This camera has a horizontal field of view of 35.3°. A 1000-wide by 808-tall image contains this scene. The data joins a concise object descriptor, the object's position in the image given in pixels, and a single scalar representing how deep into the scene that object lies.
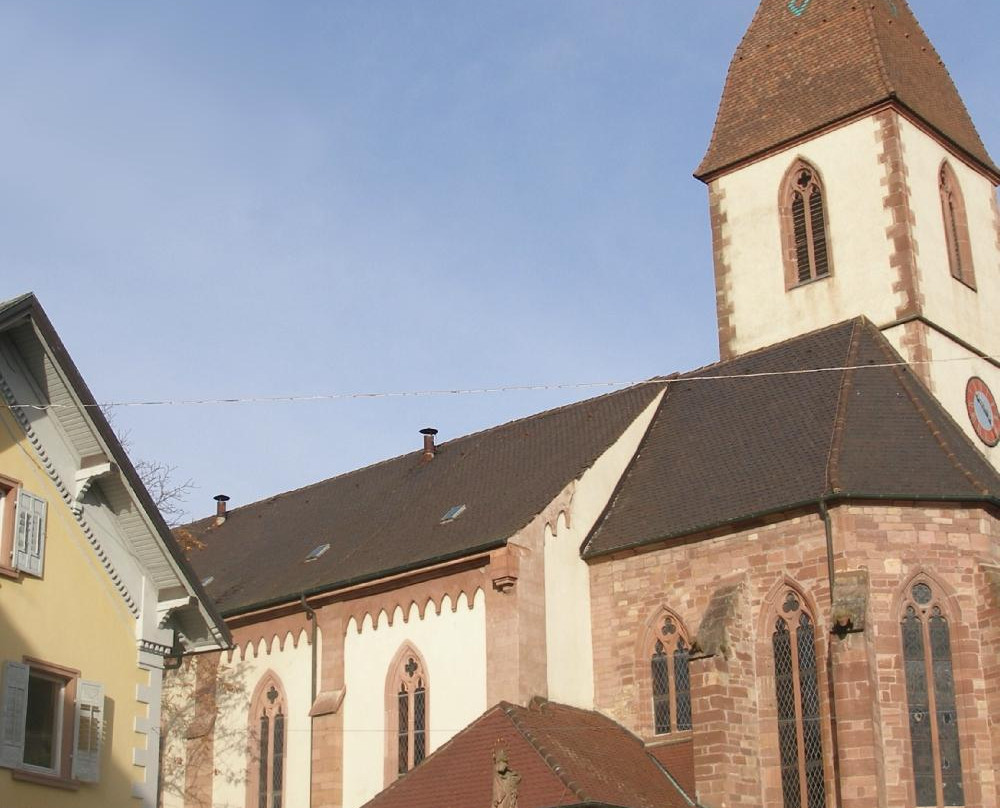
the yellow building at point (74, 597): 14.91
